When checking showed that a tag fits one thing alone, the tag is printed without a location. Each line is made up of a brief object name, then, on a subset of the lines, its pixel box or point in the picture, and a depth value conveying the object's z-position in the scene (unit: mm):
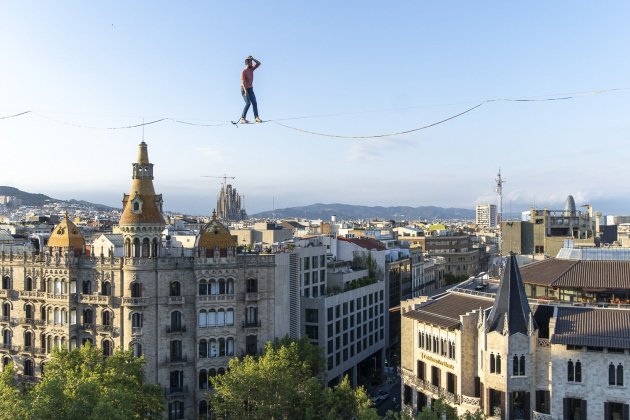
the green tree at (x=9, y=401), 44344
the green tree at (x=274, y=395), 57625
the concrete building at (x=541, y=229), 125125
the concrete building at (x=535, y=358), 49156
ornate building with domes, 70500
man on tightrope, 28797
